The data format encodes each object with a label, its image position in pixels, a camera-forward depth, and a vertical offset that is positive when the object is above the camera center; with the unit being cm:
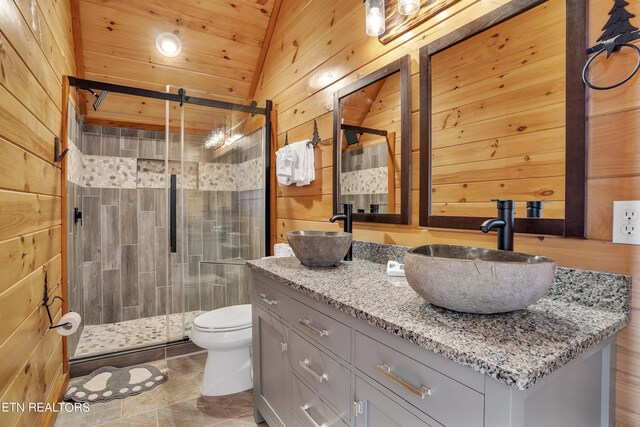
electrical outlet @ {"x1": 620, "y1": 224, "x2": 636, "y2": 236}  89 -6
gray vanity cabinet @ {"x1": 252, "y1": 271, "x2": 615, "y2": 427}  69 -45
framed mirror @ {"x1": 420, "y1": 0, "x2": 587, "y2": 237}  102 +31
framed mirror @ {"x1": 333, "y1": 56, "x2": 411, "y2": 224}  160 +32
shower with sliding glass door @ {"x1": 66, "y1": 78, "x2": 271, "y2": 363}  272 -3
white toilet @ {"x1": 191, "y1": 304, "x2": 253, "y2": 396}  205 -92
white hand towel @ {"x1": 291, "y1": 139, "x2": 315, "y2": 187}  232 +30
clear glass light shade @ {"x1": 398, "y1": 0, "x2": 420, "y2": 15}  149 +89
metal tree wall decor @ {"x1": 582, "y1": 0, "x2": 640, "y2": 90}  89 +47
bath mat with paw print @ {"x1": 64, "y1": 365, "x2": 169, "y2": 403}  209 -117
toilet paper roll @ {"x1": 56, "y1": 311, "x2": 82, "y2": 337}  177 -62
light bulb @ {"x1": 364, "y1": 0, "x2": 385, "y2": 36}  165 +93
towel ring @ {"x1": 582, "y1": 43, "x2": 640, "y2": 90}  88 +37
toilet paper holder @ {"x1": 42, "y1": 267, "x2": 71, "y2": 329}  169 -49
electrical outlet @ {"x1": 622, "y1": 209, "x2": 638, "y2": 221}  89 -2
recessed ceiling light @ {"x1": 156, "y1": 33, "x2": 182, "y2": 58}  267 +129
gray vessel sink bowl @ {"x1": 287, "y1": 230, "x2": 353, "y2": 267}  156 -19
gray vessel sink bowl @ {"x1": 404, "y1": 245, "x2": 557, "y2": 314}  78 -18
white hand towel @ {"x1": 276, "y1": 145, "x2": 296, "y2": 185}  239 +30
